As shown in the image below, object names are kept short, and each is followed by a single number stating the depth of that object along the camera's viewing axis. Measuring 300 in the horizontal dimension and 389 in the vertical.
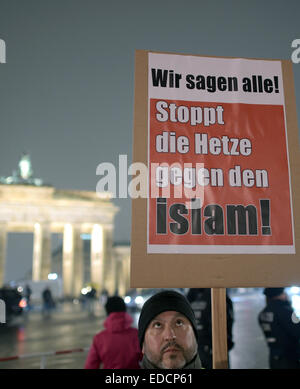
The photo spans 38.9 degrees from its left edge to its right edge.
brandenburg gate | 60.09
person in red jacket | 3.74
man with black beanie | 2.52
